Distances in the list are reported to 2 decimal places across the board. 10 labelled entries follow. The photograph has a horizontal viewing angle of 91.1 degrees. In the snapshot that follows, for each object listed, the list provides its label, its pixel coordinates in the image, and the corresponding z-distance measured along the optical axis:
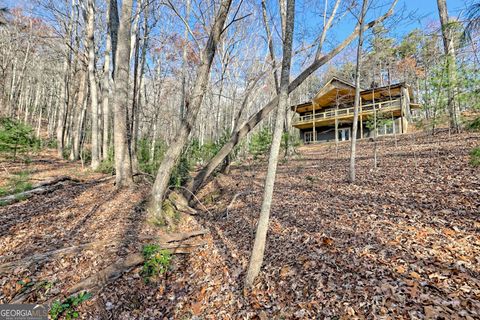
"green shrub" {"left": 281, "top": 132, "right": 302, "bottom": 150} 14.43
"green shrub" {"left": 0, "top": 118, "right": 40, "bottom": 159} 9.36
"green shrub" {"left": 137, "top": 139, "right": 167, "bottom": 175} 10.40
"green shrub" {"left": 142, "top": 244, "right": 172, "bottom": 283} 4.38
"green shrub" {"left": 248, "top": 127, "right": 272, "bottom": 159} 12.78
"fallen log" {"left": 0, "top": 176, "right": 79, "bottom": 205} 6.74
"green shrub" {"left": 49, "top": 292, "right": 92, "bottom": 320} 3.29
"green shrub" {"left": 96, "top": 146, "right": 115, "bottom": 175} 11.13
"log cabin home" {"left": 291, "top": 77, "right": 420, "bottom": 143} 20.99
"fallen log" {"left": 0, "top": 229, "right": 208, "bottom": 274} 3.84
